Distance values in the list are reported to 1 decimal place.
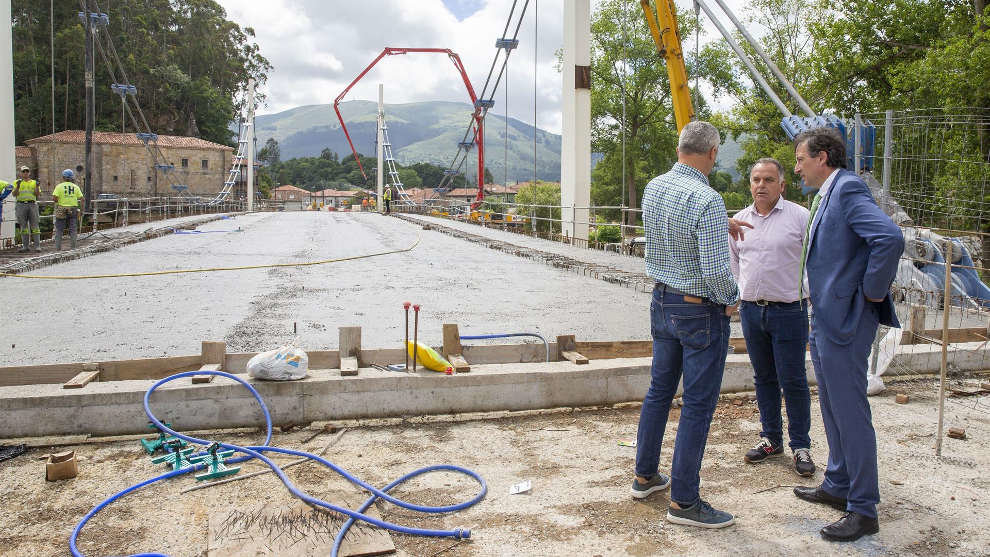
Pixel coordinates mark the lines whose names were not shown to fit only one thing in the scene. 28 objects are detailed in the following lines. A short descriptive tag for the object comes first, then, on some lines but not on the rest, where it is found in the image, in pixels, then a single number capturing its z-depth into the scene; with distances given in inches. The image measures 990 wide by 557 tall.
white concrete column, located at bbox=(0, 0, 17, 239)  781.3
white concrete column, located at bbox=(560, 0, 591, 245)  909.8
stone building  2493.8
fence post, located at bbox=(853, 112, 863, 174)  209.9
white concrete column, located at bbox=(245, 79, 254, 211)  2504.9
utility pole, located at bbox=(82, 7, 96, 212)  716.2
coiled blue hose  118.3
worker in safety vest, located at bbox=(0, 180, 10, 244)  549.6
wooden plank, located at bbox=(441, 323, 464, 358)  204.8
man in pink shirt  151.4
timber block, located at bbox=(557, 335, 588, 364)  211.5
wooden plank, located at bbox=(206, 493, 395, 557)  112.0
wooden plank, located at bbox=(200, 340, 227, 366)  188.9
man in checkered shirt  122.2
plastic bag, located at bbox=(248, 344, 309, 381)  169.6
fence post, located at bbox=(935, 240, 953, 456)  153.7
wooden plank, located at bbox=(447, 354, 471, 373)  185.8
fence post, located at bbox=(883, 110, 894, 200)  215.2
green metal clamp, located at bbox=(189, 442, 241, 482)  139.9
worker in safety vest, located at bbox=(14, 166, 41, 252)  553.3
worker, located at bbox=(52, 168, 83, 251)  563.8
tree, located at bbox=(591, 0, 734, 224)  1929.1
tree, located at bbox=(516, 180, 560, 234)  3104.1
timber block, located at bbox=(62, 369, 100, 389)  164.9
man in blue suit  117.9
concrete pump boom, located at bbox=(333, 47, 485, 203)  1983.3
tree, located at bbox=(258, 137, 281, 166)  6039.4
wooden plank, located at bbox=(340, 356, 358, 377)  177.2
